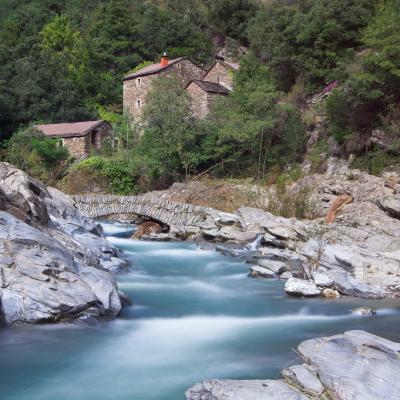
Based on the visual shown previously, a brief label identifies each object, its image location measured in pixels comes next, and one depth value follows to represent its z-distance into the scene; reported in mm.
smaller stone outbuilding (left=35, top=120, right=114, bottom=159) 36344
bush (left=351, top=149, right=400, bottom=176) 21359
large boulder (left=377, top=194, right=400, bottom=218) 16109
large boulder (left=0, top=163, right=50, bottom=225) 10797
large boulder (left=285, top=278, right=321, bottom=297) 10195
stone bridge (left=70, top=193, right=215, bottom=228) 19172
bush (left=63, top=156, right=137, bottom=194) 28962
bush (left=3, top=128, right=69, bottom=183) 28952
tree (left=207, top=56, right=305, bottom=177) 26281
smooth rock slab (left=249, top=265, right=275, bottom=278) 12078
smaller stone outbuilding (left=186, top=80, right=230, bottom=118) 33125
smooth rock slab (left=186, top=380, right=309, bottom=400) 4949
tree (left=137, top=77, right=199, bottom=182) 27484
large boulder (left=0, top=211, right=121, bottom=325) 7598
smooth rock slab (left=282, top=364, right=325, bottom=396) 5122
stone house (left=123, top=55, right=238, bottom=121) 33531
